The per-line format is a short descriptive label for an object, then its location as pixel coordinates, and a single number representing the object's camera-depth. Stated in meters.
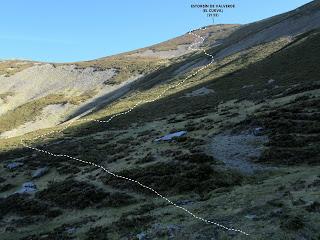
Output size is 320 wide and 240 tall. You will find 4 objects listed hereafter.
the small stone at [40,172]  33.03
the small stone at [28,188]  28.62
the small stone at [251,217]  14.78
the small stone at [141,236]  15.45
